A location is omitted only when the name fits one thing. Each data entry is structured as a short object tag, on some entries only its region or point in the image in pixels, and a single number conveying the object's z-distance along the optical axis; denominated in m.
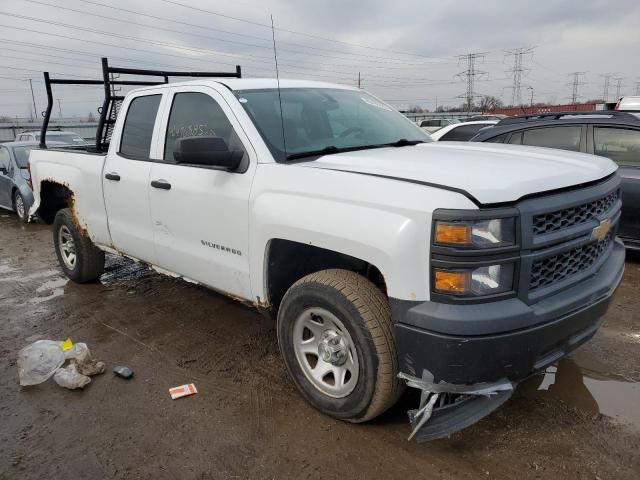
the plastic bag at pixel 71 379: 3.41
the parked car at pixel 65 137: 11.51
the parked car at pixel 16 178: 9.48
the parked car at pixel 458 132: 8.59
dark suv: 5.49
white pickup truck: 2.22
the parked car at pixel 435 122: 27.39
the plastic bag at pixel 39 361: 3.53
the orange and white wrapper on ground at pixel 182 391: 3.28
